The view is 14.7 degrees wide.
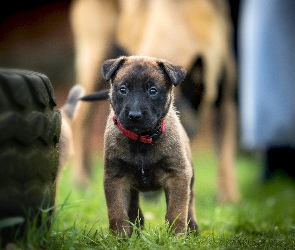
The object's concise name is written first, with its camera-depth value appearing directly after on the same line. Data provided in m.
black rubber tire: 4.42
